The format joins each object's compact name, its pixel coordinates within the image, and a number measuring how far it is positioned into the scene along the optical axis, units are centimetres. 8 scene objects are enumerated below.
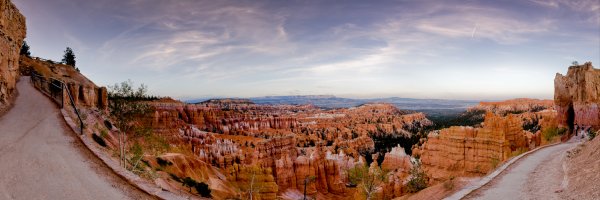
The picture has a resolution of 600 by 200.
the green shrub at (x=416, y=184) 2702
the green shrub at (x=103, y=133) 2067
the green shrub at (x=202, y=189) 2893
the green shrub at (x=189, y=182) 2883
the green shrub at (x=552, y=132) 3862
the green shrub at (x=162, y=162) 3244
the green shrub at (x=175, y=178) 2945
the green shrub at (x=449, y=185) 1648
